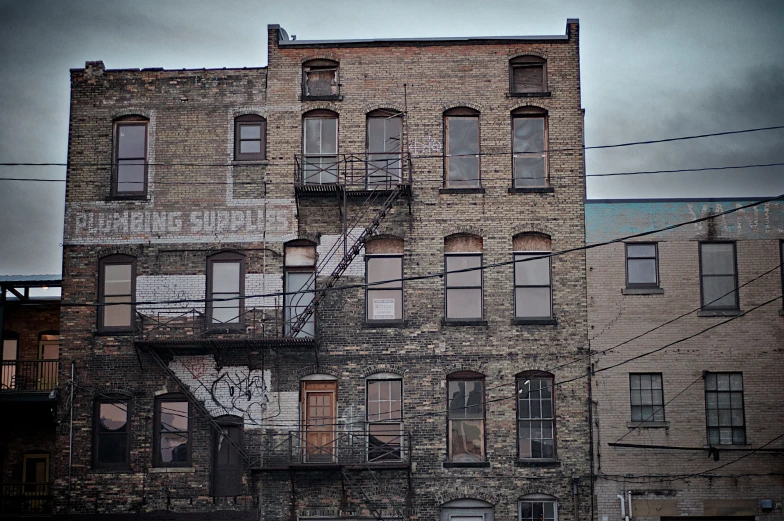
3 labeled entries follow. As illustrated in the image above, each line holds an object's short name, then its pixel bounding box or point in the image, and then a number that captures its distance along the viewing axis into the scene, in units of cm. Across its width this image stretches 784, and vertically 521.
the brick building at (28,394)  2738
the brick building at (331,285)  2555
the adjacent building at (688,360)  2516
